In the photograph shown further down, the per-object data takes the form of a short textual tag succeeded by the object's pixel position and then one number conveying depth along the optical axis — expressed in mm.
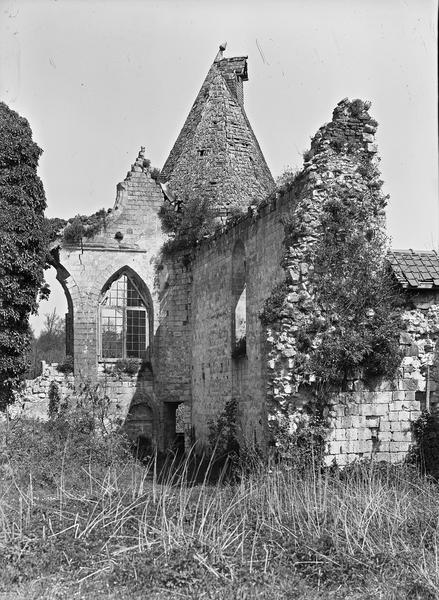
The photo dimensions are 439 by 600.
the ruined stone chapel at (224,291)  15625
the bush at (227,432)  19016
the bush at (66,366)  23734
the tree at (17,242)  21328
